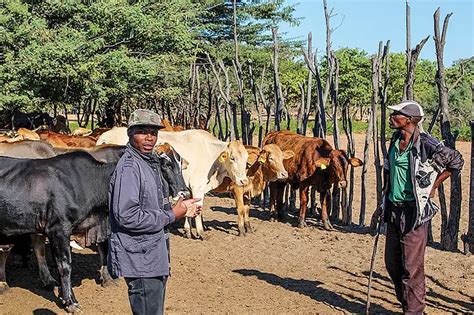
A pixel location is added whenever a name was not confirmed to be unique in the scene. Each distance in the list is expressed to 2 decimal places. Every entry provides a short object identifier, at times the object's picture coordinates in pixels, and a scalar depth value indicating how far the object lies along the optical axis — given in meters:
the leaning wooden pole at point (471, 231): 8.59
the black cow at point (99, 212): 6.77
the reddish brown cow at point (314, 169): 11.10
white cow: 10.56
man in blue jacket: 3.93
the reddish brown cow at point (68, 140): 11.03
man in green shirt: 5.52
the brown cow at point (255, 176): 10.77
